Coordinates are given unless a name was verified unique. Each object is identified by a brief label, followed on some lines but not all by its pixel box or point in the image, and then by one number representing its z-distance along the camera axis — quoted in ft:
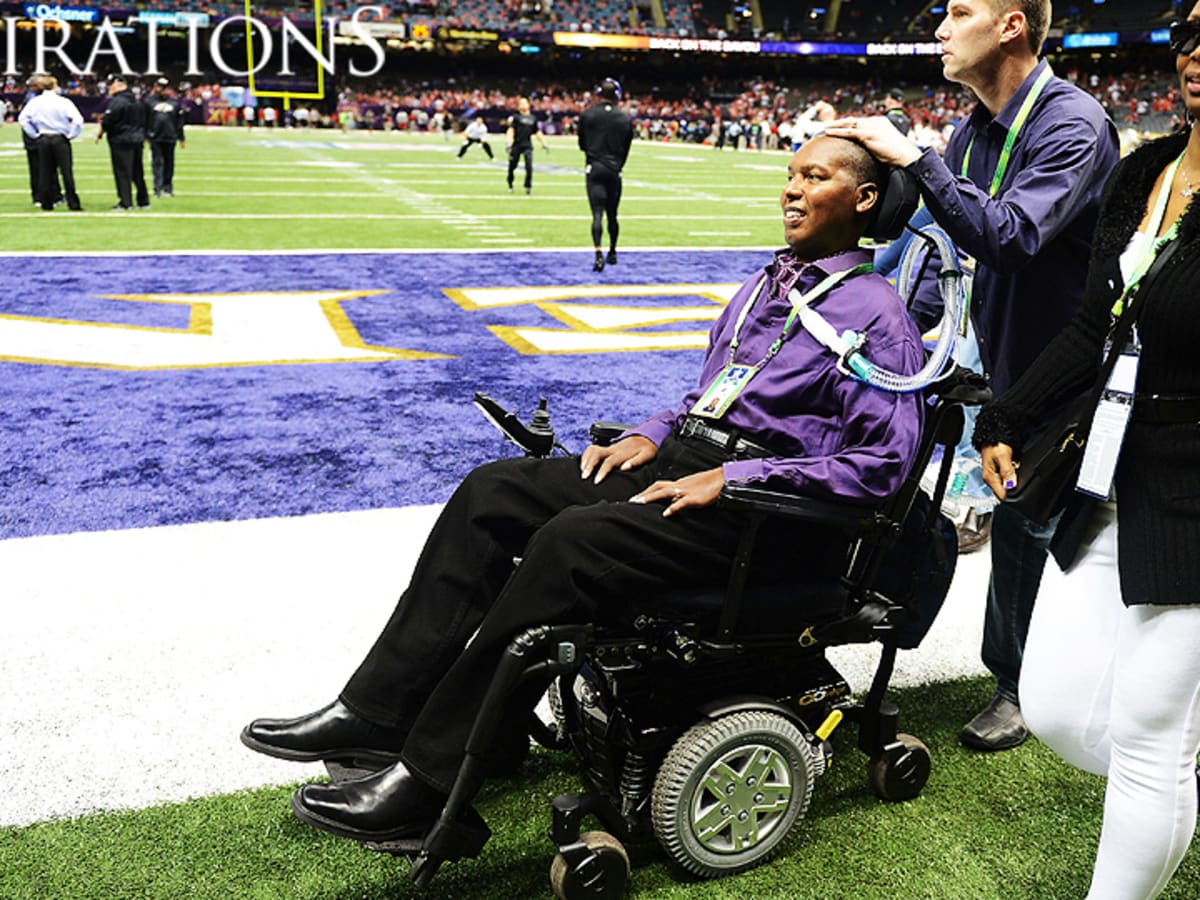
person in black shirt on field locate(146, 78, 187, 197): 50.37
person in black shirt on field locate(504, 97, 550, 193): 59.88
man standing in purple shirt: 8.07
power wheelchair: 6.98
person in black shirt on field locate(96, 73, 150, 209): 46.11
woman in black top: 5.82
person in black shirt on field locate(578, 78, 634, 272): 35.63
